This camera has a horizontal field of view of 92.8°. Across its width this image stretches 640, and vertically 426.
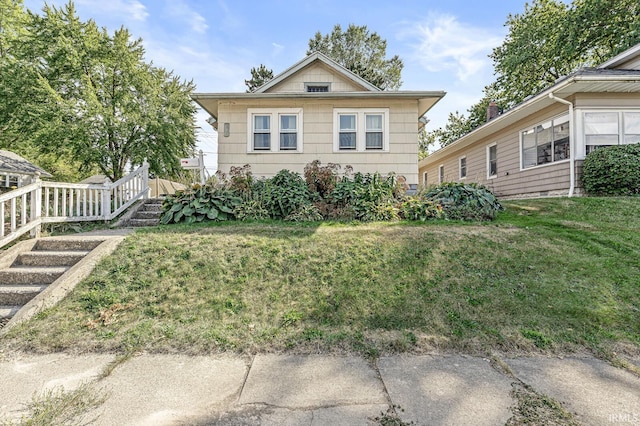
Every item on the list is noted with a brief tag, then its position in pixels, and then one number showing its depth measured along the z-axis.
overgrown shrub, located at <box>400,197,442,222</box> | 6.82
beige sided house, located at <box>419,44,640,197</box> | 8.72
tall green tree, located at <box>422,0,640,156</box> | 16.17
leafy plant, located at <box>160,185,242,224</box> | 6.88
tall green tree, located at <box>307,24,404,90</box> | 25.77
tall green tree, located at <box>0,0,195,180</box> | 10.91
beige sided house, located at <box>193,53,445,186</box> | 9.54
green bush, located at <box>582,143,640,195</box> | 7.98
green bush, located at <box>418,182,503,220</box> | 6.90
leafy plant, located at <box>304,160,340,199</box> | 7.85
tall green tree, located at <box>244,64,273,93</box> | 22.42
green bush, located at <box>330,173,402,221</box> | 6.83
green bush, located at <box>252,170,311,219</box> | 7.21
